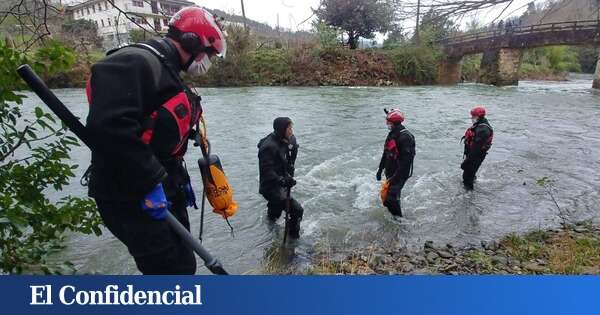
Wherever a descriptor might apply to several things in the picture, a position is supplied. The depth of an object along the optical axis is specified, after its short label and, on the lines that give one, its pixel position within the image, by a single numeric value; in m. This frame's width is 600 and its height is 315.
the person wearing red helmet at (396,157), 6.54
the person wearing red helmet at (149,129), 2.11
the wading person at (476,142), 8.04
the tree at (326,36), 33.53
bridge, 29.00
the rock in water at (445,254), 5.40
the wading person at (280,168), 5.77
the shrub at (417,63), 32.94
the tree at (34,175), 2.65
